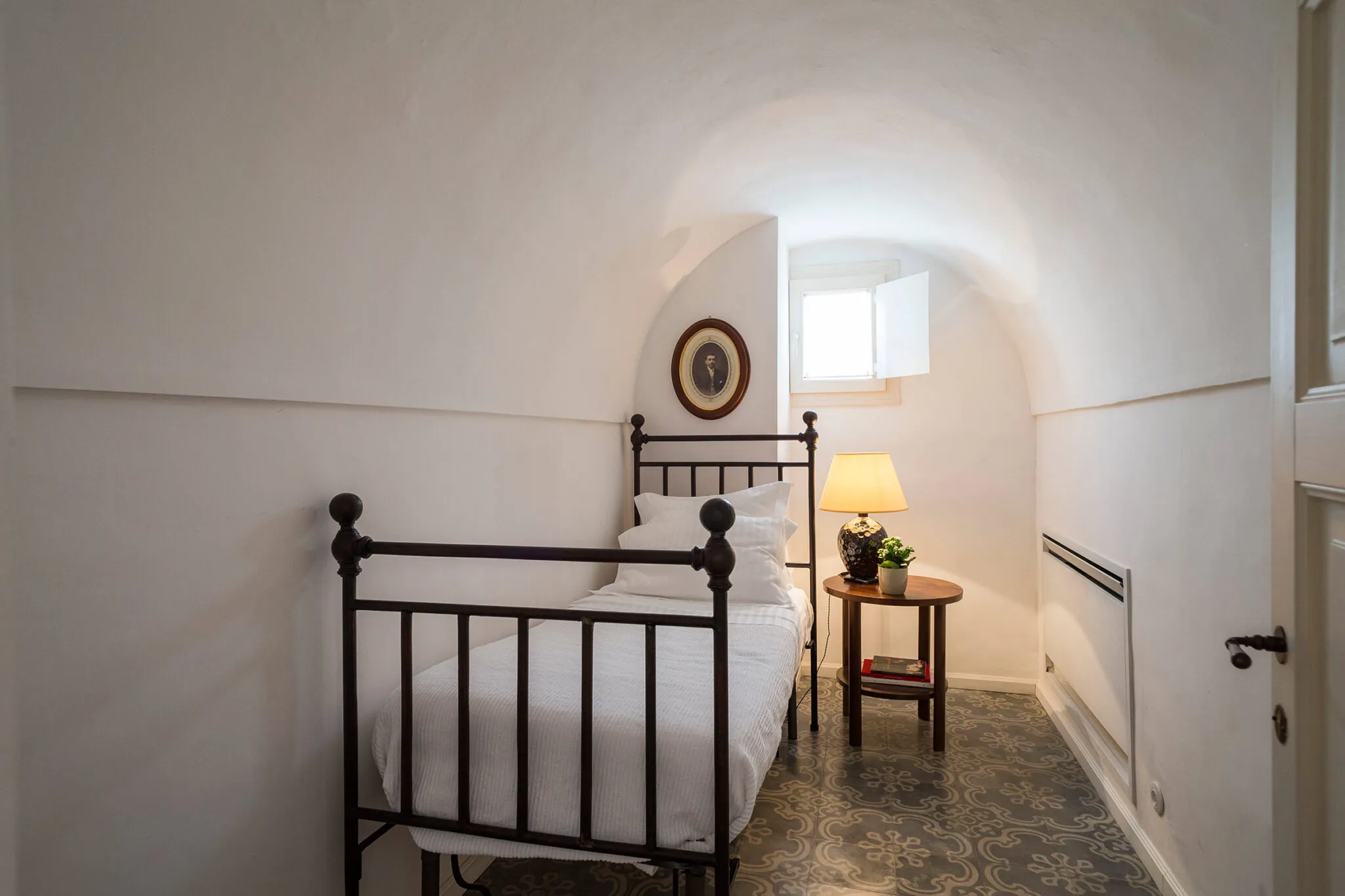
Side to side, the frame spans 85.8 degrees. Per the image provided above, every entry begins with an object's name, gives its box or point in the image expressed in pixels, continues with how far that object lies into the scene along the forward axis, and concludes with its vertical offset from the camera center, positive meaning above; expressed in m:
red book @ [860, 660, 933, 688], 3.07 -0.99
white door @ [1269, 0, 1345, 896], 1.06 +0.01
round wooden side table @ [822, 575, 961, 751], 2.98 -0.82
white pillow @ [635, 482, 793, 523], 3.01 -0.22
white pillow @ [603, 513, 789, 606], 2.75 -0.46
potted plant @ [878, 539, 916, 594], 3.05 -0.50
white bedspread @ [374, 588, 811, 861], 1.46 -0.64
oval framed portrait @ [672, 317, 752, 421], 3.44 +0.38
